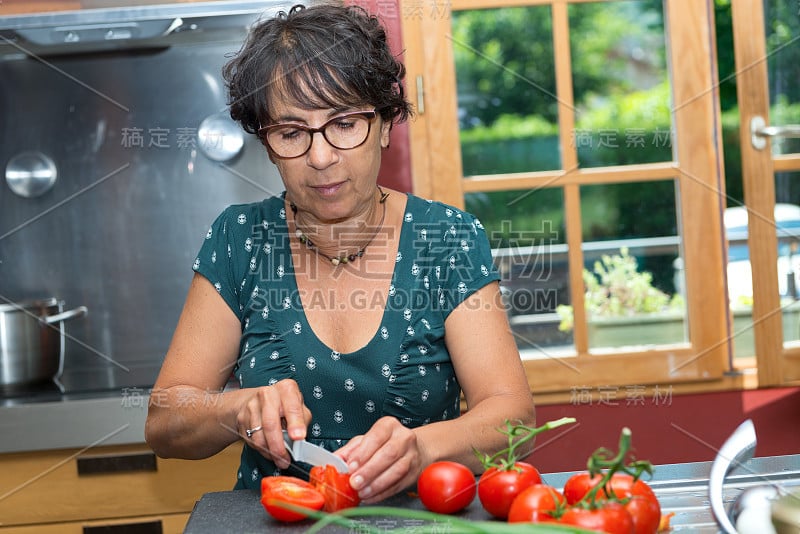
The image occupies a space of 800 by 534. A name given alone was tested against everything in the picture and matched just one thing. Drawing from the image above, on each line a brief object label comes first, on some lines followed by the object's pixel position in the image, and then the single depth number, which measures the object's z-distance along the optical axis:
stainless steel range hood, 1.69
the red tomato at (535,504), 0.74
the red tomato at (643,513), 0.74
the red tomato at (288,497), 0.84
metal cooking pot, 1.78
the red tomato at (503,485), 0.83
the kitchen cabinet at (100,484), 1.70
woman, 1.18
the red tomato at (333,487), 0.88
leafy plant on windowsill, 2.13
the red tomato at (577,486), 0.80
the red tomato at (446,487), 0.87
